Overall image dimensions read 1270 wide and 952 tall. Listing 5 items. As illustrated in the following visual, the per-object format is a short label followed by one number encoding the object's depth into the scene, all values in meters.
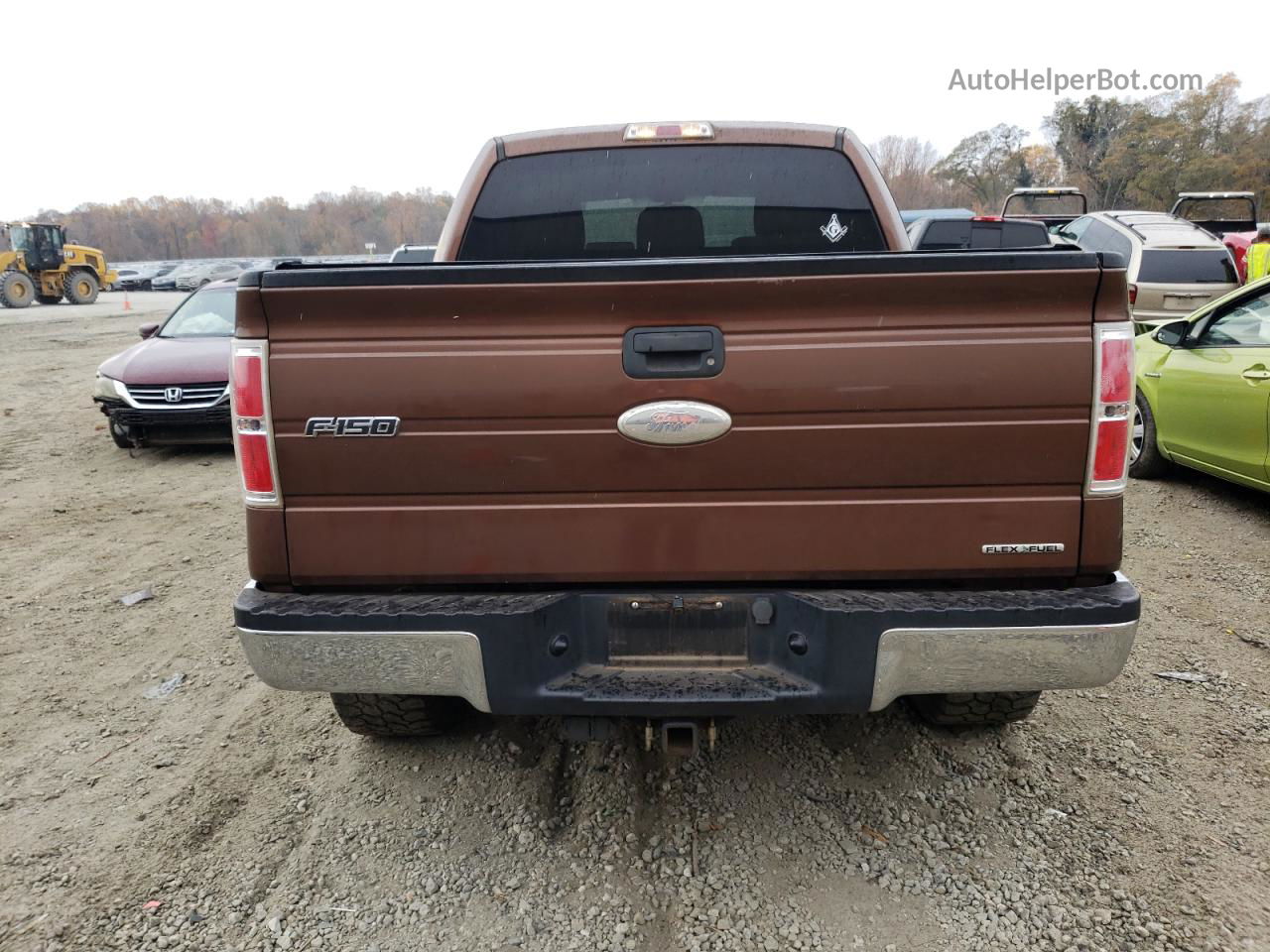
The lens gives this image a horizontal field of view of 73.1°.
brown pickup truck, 2.14
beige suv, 9.91
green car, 5.27
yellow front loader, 29.78
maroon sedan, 8.27
